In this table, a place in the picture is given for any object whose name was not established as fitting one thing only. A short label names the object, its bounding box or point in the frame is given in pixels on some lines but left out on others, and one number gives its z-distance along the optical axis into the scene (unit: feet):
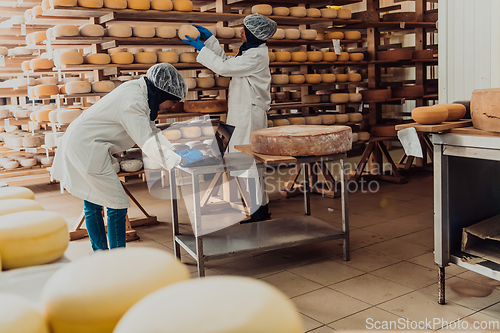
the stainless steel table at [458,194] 6.95
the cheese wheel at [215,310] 1.38
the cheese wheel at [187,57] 13.98
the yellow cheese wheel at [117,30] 13.04
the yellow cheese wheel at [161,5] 13.39
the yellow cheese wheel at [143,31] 13.51
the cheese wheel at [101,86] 13.09
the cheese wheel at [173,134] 14.07
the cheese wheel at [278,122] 16.10
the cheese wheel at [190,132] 14.56
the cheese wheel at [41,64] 13.41
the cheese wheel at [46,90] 13.87
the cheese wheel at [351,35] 18.83
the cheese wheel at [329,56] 17.17
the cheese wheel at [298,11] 16.26
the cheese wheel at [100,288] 1.66
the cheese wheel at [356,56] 18.02
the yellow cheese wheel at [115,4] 12.67
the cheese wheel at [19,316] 1.50
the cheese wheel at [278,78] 16.24
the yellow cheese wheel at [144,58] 13.39
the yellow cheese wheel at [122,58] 13.08
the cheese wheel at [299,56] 16.56
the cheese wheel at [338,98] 17.87
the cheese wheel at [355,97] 18.07
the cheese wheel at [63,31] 12.50
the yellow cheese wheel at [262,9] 15.51
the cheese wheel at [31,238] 2.54
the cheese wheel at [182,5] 13.75
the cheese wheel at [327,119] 17.25
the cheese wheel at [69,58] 12.36
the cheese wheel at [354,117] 17.80
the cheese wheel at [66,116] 12.87
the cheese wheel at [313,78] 17.12
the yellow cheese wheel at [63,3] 11.96
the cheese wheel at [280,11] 15.92
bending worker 8.73
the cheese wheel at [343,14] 17.41
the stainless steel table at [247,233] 8.73
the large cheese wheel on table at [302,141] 8.77
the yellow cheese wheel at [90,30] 12.77
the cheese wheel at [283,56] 16.05
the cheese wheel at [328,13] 16.94
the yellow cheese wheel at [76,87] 12.61
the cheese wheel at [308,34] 16.47
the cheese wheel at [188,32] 13.60
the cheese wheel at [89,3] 12.35
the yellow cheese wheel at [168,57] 13.84
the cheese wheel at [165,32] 13.82
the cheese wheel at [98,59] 12.85
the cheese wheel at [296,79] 16.71
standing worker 12.58
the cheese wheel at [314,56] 16.83
